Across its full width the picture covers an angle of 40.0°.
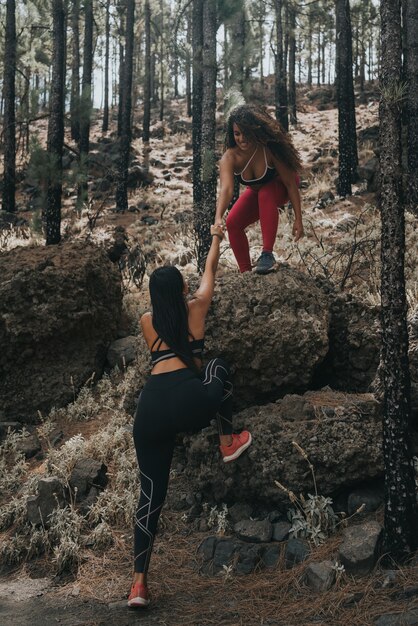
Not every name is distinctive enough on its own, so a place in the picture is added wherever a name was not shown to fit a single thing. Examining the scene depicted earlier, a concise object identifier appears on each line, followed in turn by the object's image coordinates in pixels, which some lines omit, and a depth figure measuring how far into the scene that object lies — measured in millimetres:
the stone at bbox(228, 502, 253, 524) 4469
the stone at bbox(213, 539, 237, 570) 4066
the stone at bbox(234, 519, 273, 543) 4149
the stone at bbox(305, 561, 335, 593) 3570
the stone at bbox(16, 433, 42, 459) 6223
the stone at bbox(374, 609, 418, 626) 3051
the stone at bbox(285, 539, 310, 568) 3896
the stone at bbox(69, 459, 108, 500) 5184
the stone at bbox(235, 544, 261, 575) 3955
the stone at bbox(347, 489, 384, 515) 4227
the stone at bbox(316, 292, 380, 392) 5402
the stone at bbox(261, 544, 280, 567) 3967
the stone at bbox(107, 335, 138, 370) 7723
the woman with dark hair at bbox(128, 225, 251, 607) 3607
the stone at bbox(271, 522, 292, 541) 4129
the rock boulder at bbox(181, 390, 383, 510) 4277
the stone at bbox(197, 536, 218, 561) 4176
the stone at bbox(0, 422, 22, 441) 6609
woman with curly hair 4961
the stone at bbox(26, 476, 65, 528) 4805
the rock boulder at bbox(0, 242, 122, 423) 7145
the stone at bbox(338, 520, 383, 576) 3627
